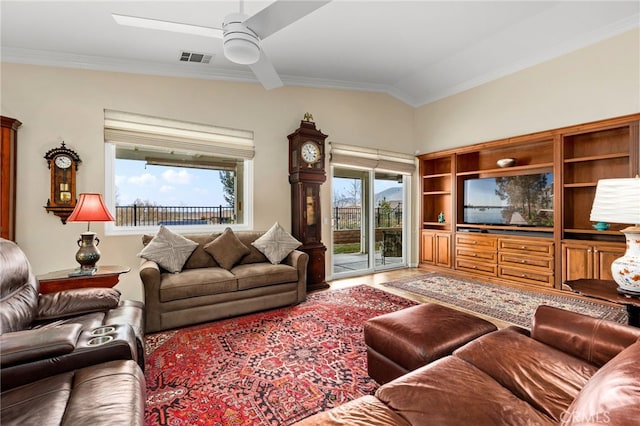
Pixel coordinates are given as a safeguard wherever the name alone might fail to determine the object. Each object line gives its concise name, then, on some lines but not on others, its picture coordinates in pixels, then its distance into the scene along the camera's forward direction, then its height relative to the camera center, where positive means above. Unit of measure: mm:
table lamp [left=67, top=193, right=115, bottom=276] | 2803 -55
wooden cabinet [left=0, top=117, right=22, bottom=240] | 2953 +365
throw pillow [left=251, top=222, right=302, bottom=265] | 3844 -404
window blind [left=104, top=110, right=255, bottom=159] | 3616 +1041
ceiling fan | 1910 +1278
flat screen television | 4461 +207
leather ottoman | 1740 -766
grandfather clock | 4477 +340
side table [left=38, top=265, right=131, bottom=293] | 2494 -587
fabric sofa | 2908 -760
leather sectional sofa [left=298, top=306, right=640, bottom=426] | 814 -741
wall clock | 3277 +370
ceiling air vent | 3598 +1922
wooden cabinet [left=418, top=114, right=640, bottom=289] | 3865 +57
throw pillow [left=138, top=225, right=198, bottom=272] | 3252 -410
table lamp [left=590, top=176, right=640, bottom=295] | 1936 -6
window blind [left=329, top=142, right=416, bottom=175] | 5191 +1022
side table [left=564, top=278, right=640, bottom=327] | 1983 -566
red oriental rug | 1783 -1160
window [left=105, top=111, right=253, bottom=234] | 3711 +535
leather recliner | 1328 -654
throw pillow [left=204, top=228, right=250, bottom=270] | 3586 -444
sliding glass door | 5398 -163
